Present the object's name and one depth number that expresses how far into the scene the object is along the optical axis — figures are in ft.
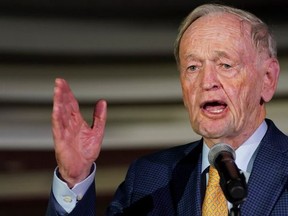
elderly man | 14.72
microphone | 13.93
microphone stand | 13.97
